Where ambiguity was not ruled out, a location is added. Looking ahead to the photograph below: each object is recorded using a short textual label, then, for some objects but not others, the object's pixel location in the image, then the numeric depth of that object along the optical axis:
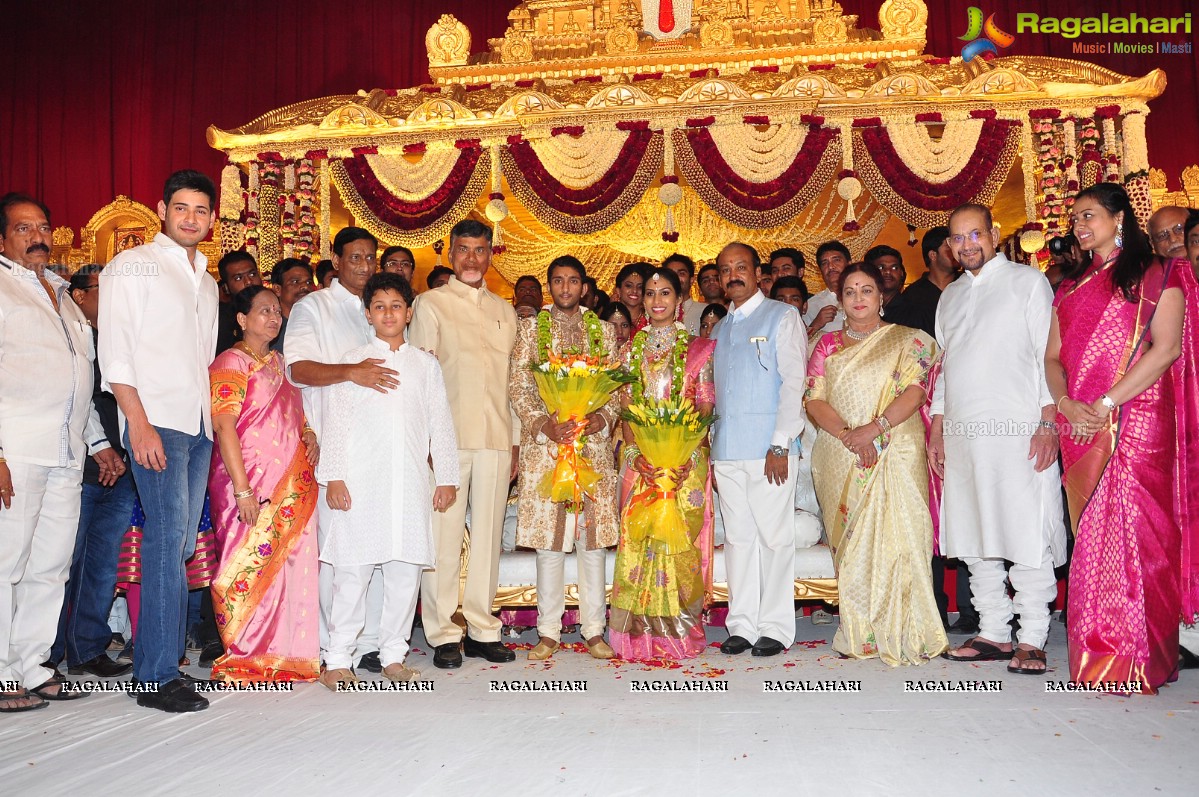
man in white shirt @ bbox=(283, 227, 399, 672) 3.59
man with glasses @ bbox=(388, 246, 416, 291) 5.01
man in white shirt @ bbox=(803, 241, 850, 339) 5.33
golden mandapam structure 7.95
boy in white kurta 3.56
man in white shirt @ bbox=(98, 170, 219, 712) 3.14
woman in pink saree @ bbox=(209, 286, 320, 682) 3.56
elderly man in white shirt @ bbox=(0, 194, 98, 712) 3.19
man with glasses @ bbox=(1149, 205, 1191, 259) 4.11
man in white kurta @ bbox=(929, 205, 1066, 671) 3.59
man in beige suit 3.91
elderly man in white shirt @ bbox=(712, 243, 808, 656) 3.96
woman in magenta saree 3.22
